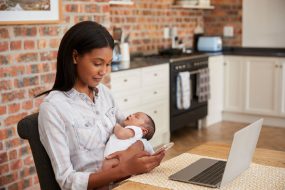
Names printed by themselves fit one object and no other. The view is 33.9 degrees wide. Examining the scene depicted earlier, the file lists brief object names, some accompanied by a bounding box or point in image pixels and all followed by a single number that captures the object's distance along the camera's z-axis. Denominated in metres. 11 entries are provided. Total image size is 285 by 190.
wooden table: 1.80
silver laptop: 1.48
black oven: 4.98
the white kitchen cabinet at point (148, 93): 4.21
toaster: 6.20
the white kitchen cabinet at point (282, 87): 5.61
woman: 1.63
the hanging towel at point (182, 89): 5.00
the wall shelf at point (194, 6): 5.81
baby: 1.80
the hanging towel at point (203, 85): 5.42
